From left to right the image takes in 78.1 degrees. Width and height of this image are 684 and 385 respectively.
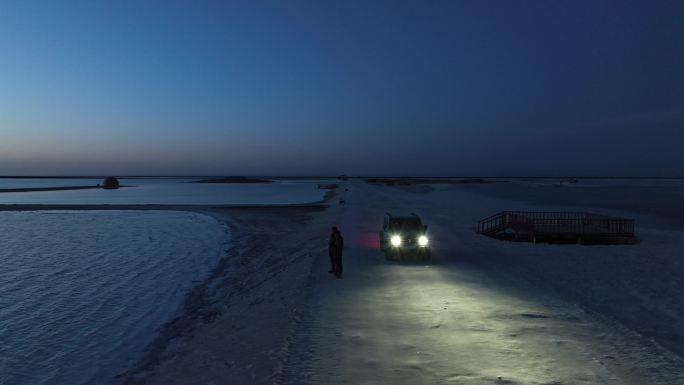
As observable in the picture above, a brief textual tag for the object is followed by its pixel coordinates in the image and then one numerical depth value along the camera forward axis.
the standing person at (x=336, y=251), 16.45
